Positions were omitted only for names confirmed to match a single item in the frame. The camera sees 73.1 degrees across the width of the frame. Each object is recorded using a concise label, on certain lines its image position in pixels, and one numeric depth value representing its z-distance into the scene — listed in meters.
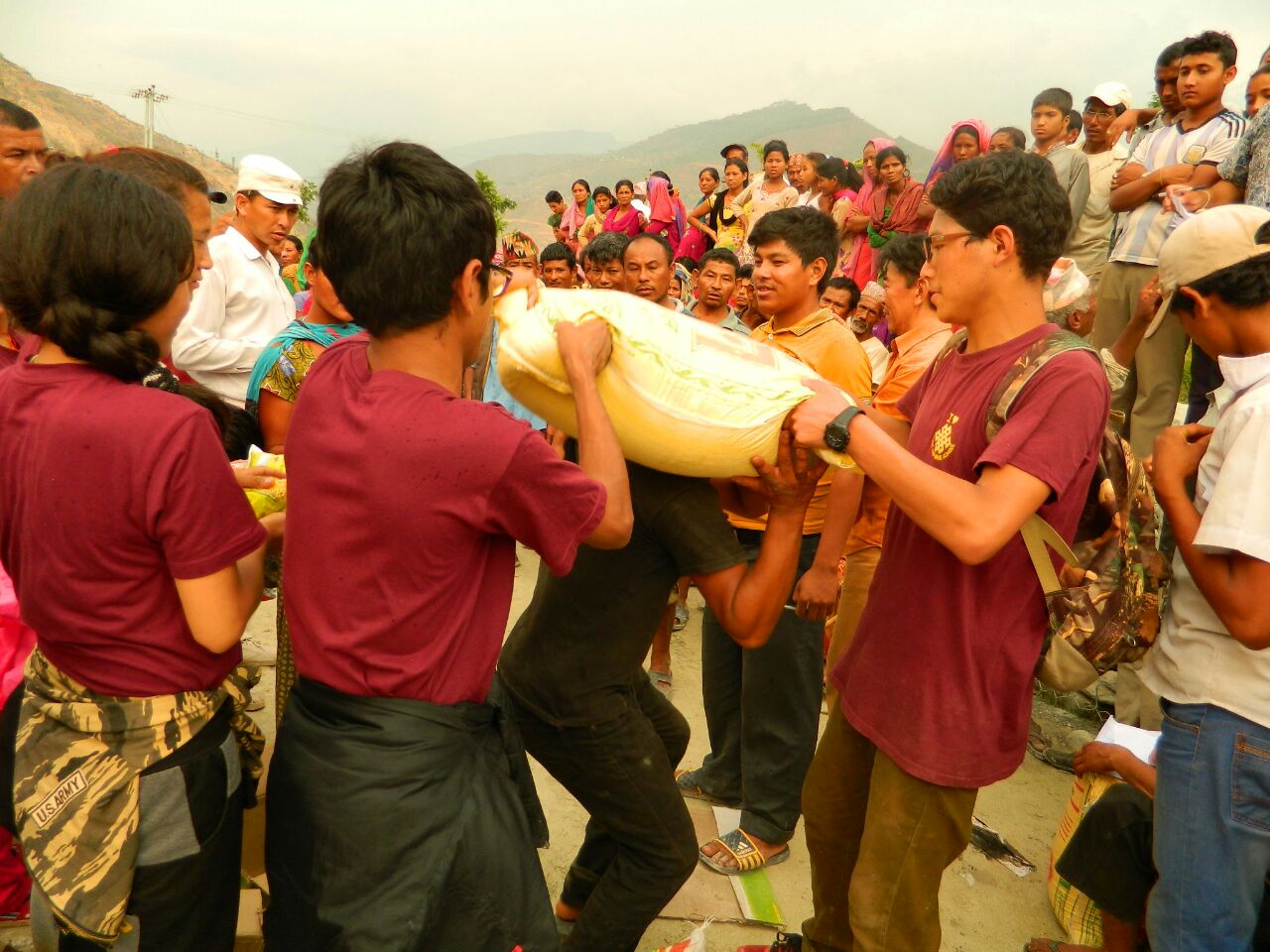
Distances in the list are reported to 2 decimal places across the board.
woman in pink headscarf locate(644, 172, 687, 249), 11.31
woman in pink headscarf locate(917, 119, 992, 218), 7.32
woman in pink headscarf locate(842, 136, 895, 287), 8.02
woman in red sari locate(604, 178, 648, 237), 11.36
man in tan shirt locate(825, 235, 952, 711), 3.34
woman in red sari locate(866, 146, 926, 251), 7.49
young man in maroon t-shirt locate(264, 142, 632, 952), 1.41
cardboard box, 2.34
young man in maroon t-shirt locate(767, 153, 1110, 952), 1.70
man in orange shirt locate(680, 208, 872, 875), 3.20
